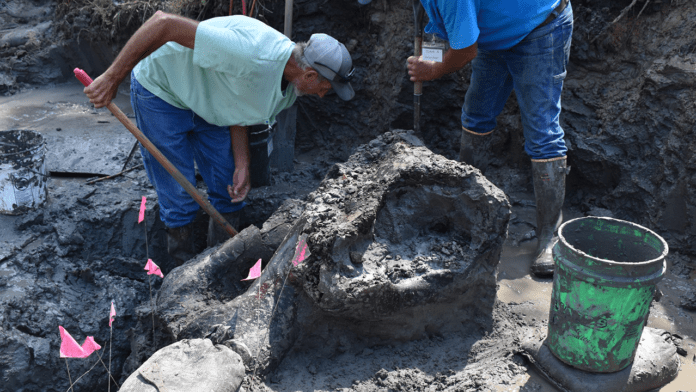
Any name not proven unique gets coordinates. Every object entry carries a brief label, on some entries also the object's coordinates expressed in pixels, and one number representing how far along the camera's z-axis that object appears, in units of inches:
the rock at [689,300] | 103.1
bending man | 104.2
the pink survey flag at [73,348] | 75.9
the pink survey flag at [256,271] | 89.6
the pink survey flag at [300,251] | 88.1
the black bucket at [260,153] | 134.3
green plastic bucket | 74.0
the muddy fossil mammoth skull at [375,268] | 85.8
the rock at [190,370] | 69.3
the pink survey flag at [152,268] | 100.0
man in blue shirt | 101.3
